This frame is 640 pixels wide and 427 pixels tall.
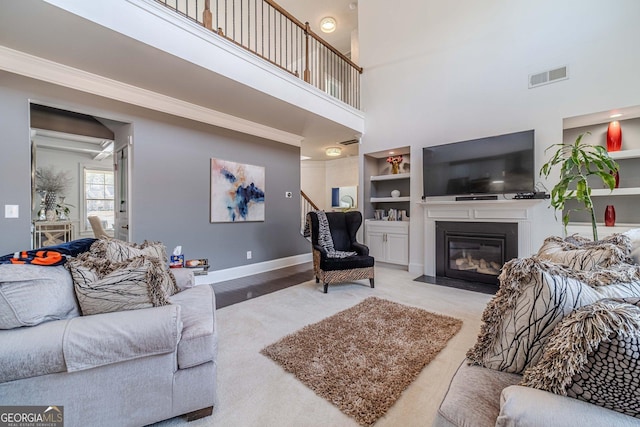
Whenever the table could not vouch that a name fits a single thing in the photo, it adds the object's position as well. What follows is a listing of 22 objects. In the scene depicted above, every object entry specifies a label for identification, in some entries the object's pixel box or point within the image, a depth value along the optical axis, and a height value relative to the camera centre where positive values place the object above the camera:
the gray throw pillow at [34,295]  1.06 -0.36
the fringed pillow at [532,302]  0.83 -0.31
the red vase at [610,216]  2.93 -0.05
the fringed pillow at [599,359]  0.59 -0.36
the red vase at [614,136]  3.00 +0.89
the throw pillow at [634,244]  1.33 -0.18
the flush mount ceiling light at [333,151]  6.02 +1.47
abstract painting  3.98 +0.37
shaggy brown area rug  1.50 -1.05
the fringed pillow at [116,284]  1.25 -0.35
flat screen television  3.33 +0.66
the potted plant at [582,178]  2.32 +0.32
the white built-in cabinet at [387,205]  4.62 +0.17
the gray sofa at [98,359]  1.05 -0.64
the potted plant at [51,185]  4.82 +0.61
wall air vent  3.20 +1.74
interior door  3.33 +0.37
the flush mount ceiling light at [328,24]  5.57 +4.20
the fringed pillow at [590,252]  1.29 -0.23
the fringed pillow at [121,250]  1.60 -0.25
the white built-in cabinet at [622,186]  2.91 +0.31
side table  4.41 -0.32
